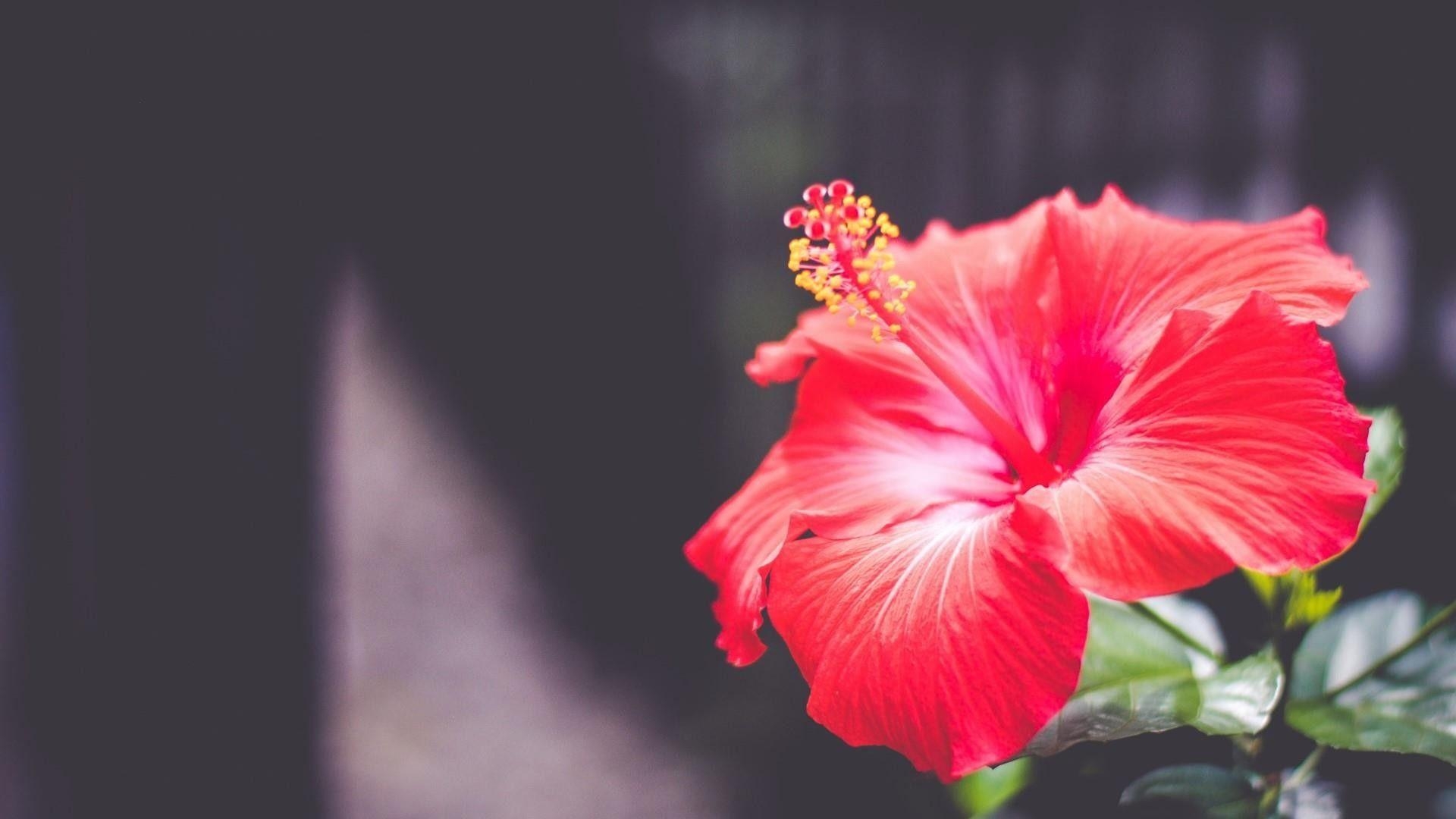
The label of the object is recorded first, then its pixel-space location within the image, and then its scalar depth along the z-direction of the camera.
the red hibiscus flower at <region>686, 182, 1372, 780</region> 0.38
